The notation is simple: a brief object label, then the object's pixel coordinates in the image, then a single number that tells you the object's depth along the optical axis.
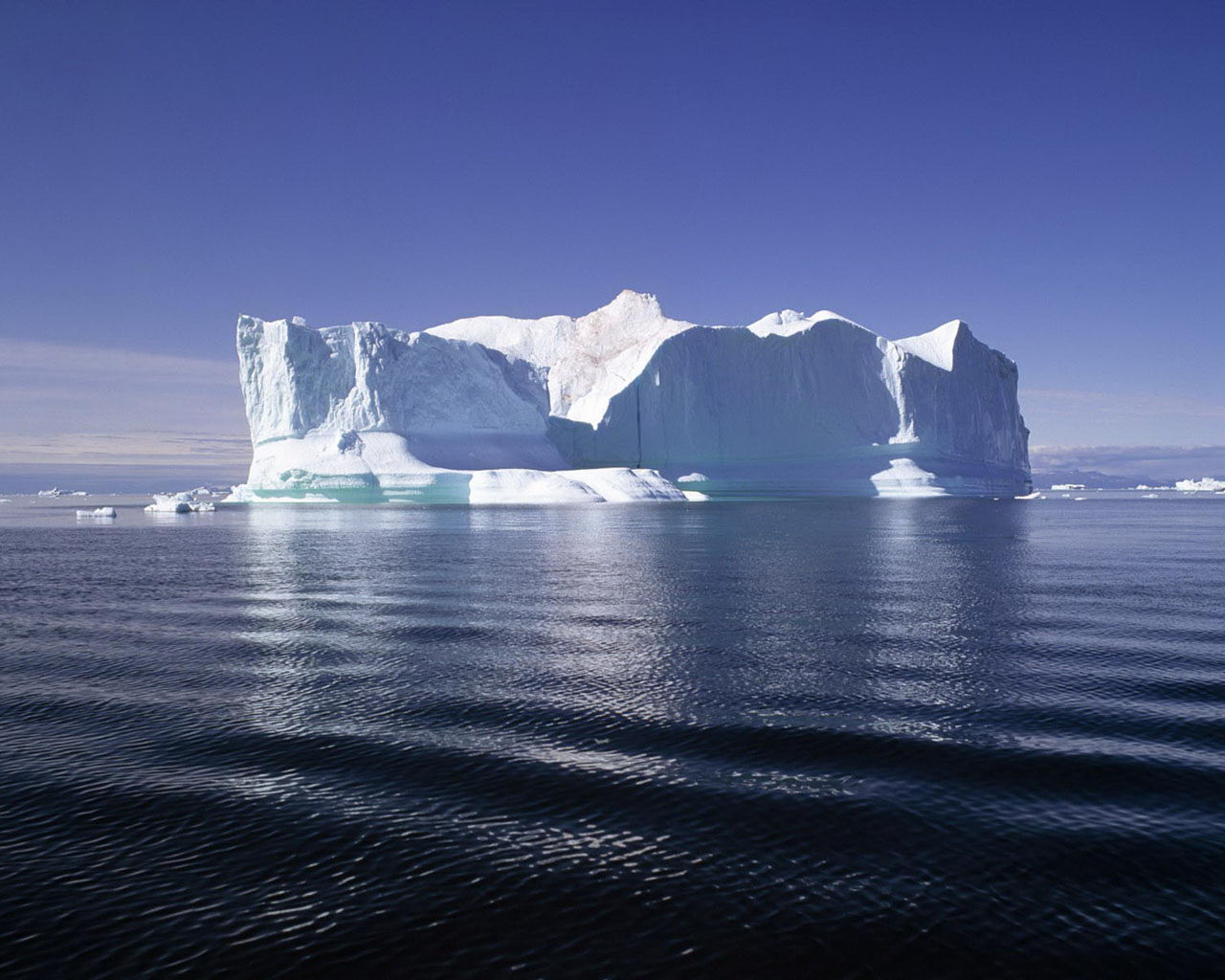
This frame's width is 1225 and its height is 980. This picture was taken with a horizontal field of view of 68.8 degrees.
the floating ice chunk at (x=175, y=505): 64.94
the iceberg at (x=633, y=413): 69.69
